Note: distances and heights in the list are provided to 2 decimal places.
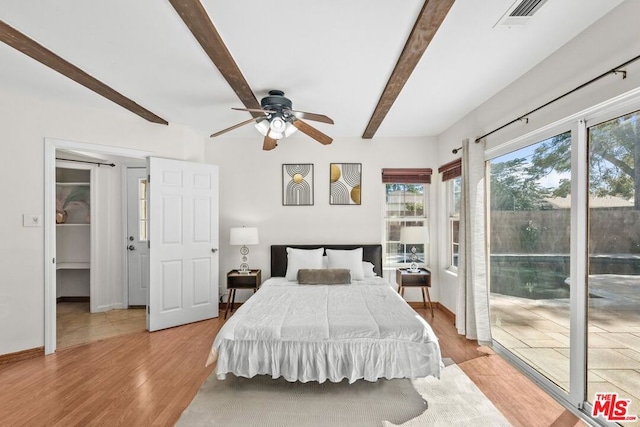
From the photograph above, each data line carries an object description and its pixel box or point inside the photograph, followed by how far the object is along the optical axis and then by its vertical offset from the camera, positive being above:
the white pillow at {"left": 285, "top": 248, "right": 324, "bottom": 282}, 4.26 -0.65
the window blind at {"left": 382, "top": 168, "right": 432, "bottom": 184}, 4.88 +0.54
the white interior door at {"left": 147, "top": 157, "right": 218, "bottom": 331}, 3.97 -0.40
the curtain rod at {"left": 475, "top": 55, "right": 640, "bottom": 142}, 1.79 +0.81
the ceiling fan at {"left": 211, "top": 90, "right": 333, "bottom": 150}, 2.95 +0.90
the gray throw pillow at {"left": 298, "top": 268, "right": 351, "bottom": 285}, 3.88 -0.79
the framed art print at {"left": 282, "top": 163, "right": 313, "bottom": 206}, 4.85 +0.43
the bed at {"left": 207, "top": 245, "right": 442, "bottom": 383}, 2.42 -1.03
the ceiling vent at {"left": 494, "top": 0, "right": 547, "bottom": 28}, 1.82 +1.19
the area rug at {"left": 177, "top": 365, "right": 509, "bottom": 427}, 2.12 -1.38
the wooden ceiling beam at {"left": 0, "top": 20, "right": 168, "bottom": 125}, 2.13 +1.16
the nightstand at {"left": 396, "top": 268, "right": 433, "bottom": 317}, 4.34 -0.92
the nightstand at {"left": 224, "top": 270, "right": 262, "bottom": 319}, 4.34 -0.94
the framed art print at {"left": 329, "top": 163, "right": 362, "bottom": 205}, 4.86 +0.43
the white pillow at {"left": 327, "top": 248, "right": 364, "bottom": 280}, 4.20 -0.65
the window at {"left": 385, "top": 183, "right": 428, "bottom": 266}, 4.96 -0.07
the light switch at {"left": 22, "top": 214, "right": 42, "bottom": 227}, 3.21 -0.08
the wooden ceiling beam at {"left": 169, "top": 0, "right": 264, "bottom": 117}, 1.81 +1.14
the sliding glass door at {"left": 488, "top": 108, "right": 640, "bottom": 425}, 1.94 -0.37
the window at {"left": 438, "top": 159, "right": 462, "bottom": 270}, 4.46 +0.09
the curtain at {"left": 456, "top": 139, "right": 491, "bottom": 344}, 3.36 -0.40
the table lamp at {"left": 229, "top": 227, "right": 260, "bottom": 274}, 4.35 -0.33
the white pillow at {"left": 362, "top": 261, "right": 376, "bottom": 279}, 4.34 -0.79
